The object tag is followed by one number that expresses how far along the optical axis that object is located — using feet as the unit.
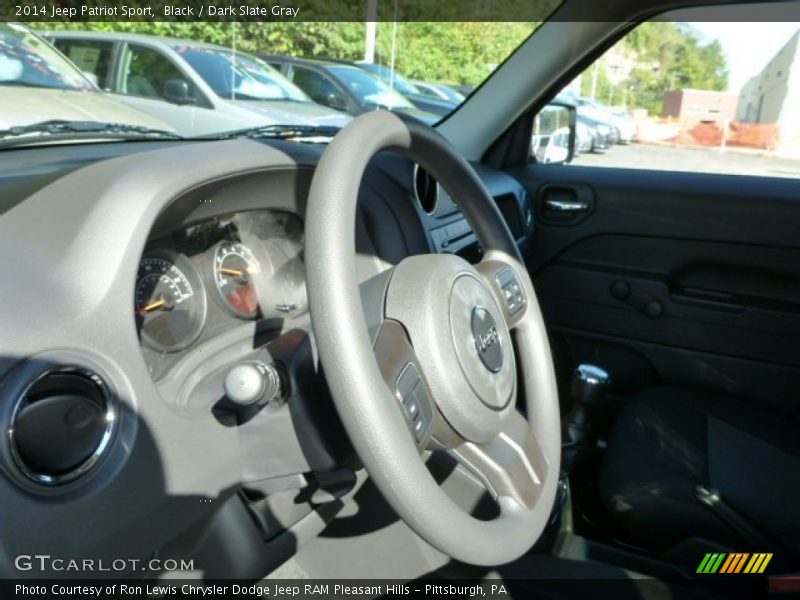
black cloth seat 5.91
